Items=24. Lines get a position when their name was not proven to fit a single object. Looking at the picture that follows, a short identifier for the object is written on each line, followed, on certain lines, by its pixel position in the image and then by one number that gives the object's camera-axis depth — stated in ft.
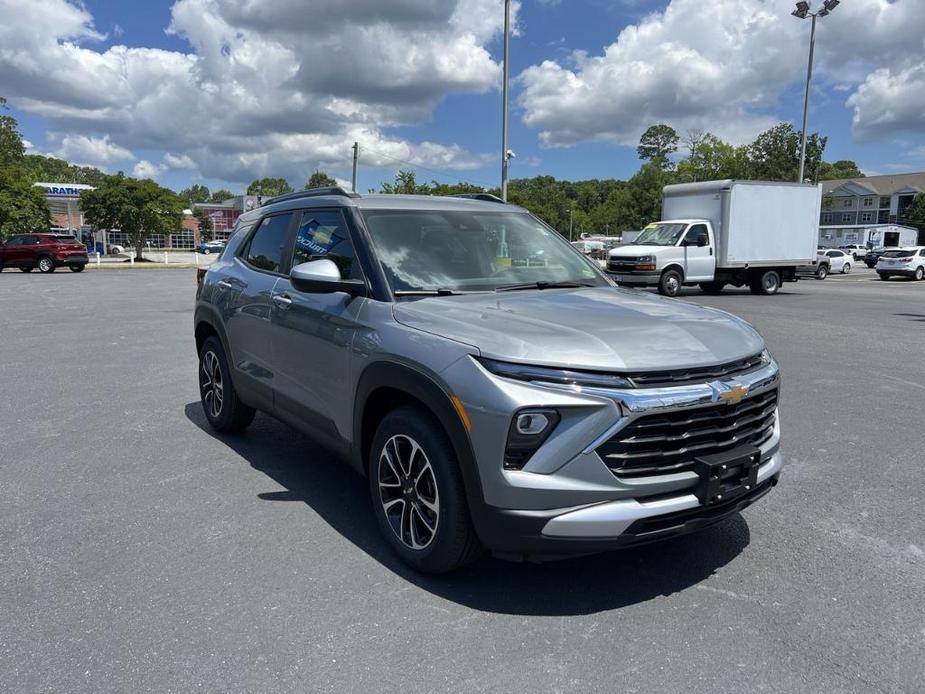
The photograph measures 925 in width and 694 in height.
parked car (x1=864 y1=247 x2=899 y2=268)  166.81
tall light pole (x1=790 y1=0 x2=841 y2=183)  112.68
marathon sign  207.62
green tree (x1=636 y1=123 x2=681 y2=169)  379.76
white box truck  66.39
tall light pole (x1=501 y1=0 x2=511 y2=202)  70.90
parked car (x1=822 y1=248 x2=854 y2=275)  136.77
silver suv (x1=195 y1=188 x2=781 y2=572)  8.85
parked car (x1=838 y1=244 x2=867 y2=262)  190.02
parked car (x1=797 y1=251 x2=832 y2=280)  75.82
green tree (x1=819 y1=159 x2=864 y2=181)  438.07
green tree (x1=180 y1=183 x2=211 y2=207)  606.14
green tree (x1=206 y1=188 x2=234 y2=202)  595.55
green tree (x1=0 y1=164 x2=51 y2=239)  136.87
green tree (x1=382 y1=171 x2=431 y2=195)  145.18
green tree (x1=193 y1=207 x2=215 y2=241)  335.06
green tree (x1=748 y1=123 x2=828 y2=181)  219.41
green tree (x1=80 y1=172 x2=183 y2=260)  160.56
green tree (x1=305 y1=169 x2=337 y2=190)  455.09
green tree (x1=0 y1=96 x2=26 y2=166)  240.53
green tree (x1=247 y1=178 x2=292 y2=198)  464.73
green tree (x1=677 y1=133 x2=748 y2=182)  222.07
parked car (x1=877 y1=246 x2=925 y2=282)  108.17
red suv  101.34
